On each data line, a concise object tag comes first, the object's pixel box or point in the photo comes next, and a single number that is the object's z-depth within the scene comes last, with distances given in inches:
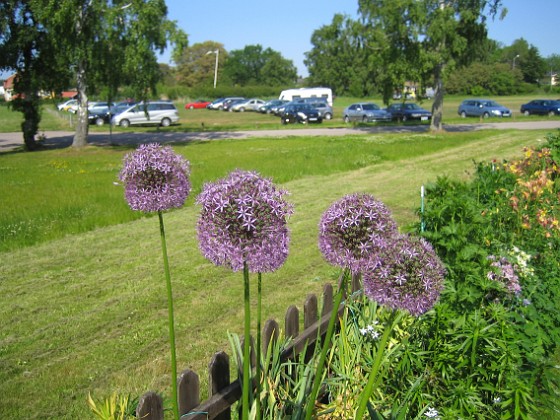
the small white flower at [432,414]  123.0
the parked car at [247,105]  2467.8
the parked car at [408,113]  1659.7
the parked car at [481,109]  1706.4
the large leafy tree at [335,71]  3624.5
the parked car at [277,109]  2208.5
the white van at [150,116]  1694.1
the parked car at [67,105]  2374.5
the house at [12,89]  1026.1
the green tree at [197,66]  4598.9
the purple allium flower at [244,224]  74.3
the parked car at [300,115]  1710.1
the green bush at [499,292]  129.1
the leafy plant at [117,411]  96.0
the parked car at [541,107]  1750.7
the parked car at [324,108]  1828.4
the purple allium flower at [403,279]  78.4
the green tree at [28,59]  947.3
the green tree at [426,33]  1029.2
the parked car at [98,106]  1817.2
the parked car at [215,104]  2706.7
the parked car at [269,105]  2345.0
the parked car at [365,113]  1647.4
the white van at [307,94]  2409.0
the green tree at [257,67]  4857.3
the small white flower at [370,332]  144.9
